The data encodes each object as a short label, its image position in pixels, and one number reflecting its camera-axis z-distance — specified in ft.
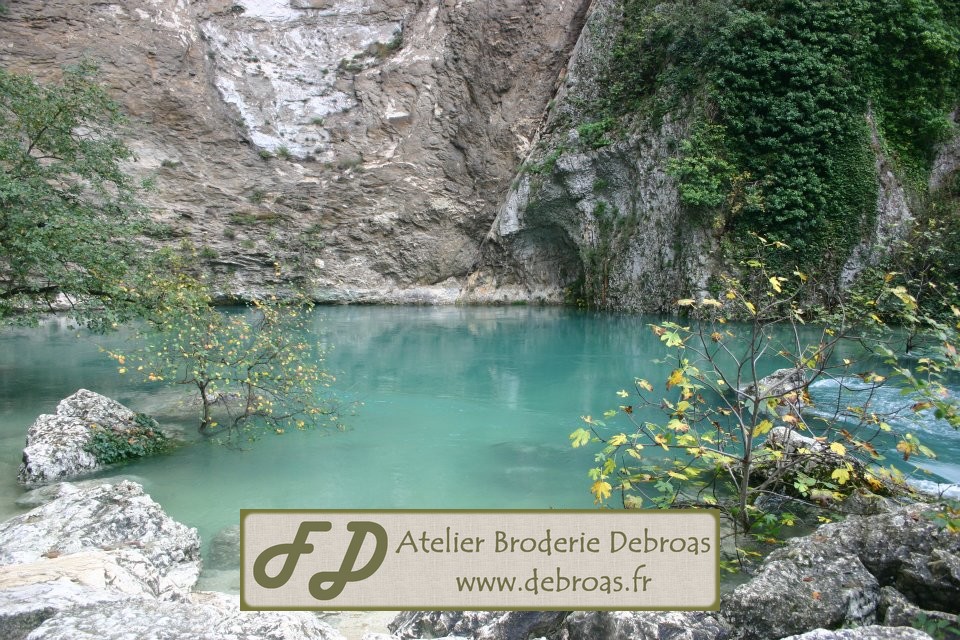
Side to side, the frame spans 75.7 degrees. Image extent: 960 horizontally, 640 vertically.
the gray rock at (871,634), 7.18
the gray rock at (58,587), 7.49
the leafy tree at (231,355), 22.75
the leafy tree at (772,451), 11.00
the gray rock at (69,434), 19.16
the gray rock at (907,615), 8.05
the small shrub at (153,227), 31.54
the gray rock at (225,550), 14.39
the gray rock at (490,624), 9.29
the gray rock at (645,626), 8.18
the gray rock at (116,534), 12.28
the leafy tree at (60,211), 23.76
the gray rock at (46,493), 17.25
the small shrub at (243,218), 72.69
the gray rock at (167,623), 6.90
